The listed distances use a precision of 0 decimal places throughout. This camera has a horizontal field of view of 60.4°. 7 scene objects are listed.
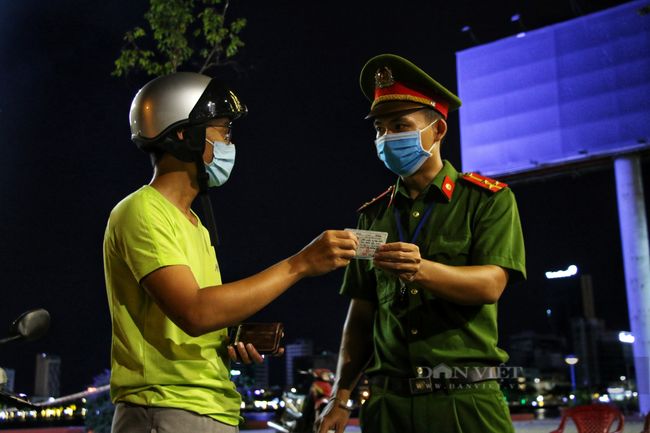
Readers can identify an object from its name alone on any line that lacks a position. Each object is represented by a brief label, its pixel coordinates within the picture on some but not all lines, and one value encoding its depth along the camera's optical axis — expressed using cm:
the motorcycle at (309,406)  796
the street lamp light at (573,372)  1037
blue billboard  1456
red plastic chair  560
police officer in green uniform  196
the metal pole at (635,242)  1428
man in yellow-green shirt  158
